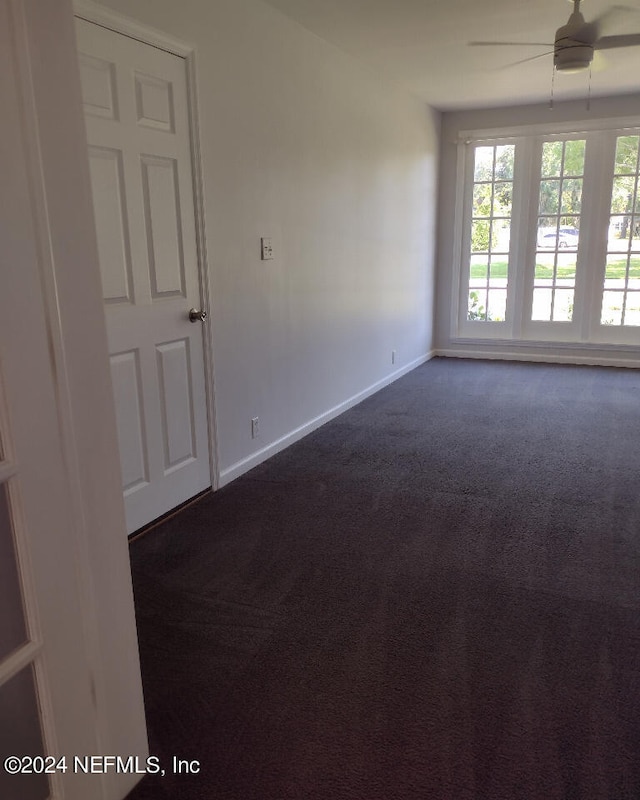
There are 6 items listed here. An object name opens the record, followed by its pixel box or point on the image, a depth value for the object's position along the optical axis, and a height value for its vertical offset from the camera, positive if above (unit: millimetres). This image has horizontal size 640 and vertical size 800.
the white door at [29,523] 1056 -483
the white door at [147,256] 2398 -10
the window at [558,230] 6035 +166
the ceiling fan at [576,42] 3261 +1066
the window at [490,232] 6301 +158
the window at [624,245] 5836 +9
